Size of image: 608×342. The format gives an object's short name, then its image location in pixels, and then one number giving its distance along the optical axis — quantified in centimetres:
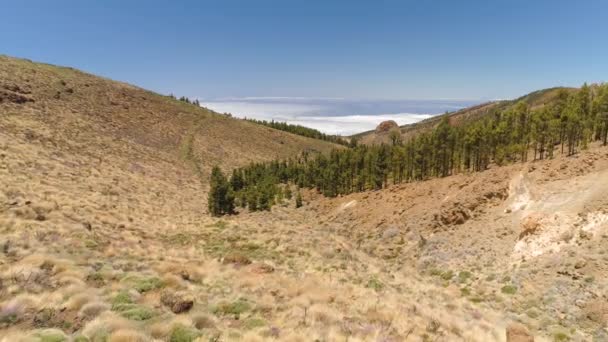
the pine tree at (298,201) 5942
